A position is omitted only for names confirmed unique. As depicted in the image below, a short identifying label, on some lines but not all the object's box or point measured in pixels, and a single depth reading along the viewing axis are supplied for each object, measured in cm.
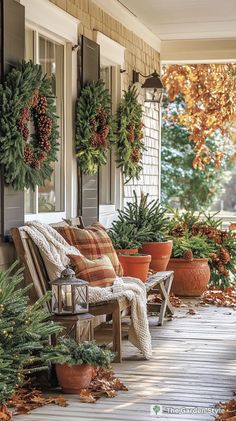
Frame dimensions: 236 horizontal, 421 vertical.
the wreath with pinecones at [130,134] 866
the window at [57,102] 629
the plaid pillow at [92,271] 596
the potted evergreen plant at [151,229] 838
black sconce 962
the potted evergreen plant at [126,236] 756
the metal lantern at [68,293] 516
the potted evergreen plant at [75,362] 480
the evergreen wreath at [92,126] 715
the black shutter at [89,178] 730
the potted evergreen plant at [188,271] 916
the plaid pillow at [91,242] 638
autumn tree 2300
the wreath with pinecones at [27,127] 540
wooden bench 554
